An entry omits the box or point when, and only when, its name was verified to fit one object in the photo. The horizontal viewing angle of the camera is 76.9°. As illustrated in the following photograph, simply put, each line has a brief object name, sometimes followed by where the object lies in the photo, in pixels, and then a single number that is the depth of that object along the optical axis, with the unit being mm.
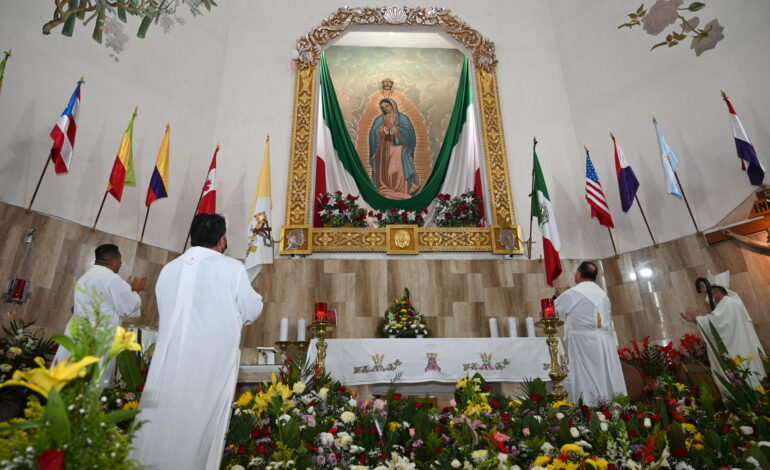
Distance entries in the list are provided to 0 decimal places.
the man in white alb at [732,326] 5226
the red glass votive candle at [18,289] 5234
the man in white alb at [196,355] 2463
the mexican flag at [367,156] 8328
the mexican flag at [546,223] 6879
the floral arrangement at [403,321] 6543
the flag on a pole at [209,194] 6982
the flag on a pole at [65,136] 5633
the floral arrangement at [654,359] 5754
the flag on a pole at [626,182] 7125
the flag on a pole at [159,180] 6668
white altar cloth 5539
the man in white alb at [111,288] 3988
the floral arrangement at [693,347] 5824
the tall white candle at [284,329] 6388
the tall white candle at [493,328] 6871
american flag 7211
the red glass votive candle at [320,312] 5094
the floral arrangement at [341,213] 7801
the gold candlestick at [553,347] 4273
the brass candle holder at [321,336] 4848
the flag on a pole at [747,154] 6129
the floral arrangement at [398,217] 7926
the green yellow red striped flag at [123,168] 6195
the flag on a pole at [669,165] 6727
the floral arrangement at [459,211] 7965
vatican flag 6953
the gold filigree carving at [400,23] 9117
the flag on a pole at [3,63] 5425
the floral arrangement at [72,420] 1324
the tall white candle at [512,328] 6871
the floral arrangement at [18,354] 3682
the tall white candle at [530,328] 6938
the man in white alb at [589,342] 4957
